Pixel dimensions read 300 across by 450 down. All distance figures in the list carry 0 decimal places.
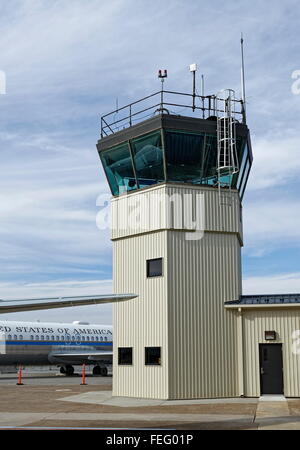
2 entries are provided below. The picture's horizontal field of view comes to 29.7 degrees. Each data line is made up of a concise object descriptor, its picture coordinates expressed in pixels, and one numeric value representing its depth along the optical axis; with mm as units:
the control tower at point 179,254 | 21641
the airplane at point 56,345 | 42219
